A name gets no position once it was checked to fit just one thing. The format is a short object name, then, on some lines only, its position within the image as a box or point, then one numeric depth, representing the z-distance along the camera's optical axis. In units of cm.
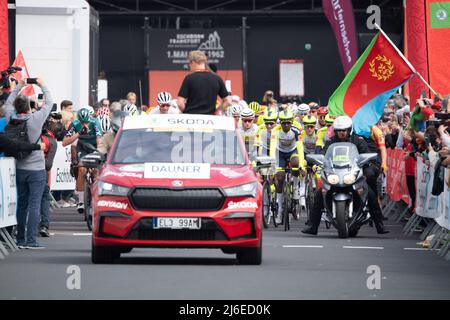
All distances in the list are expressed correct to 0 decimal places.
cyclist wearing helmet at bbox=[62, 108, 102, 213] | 2725
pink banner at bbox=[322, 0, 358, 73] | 3388
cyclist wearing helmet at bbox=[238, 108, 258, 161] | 2738
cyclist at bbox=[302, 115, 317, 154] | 3055
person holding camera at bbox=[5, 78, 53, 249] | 1998
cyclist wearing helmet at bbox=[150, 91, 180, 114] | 2450
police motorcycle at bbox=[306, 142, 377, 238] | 2347
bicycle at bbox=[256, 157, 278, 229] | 2622
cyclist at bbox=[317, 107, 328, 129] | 3492
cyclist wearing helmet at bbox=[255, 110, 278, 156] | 2753
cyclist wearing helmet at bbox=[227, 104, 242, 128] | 2952
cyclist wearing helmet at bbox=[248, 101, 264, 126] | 3226
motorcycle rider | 2414
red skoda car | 1667
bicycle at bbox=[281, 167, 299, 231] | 2575
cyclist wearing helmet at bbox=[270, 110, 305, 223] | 2727
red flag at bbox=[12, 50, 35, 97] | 3189
